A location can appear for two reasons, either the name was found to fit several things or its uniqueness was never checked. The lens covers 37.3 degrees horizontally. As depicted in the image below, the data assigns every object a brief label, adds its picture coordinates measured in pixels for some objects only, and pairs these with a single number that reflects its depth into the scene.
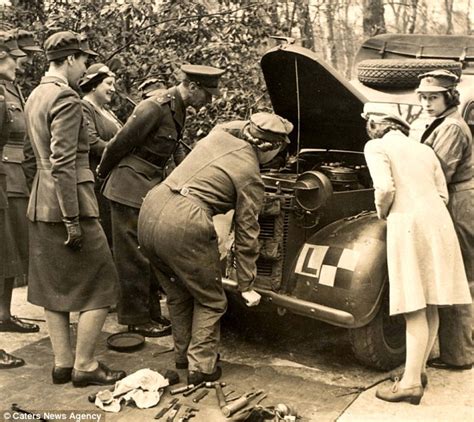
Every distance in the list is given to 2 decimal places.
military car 4.37
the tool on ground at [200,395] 4.07
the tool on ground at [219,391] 3.99
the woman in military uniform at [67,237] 4.17
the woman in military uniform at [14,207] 5.43
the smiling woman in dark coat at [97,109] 5.41
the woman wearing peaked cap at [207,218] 4.13
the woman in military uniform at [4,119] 5.12
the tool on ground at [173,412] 3.81
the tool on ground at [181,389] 4.16
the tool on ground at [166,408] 3.90
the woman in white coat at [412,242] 4.04
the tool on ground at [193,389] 4.14
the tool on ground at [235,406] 3.79
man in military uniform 5.00
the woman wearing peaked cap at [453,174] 4.48
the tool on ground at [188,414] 3.82
